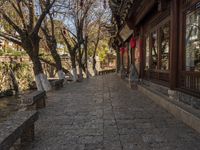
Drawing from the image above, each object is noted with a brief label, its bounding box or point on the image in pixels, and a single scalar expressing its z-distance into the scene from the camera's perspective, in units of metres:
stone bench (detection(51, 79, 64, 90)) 7.38
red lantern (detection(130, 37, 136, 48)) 8.06
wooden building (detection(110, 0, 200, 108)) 3.46
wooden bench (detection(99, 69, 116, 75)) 20.85
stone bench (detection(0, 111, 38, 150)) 1.90
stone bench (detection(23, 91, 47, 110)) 3.81
